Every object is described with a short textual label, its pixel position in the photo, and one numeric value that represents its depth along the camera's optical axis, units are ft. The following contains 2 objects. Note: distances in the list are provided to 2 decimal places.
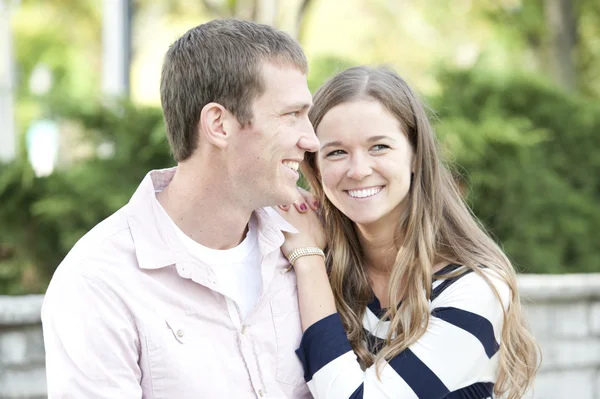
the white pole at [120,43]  27.66
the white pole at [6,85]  36.73
